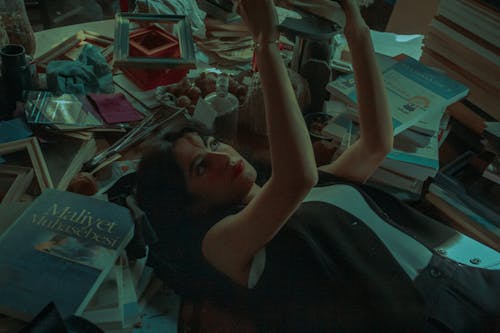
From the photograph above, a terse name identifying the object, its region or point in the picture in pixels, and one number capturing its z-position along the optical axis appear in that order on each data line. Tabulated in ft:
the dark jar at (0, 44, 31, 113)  3.57
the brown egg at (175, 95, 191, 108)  3.83
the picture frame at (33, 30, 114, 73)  4.30
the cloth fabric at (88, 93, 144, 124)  3.71
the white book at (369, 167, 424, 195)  3.53
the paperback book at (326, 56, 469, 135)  3.49
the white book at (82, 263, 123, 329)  2.36
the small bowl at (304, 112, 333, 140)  3.82
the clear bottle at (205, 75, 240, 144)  3.44
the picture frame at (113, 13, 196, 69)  4.09
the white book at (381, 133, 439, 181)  3.43
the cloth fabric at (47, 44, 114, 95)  3.87
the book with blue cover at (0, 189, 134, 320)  2.28
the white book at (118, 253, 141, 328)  2.51
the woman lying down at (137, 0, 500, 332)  2.28
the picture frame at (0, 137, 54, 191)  3.00
